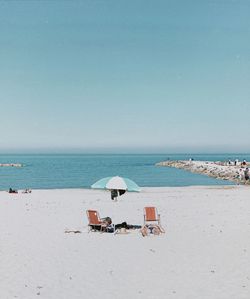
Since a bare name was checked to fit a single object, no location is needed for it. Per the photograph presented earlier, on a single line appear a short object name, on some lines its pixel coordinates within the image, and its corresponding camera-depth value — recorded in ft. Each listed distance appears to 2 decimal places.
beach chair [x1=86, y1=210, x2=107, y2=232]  44.80
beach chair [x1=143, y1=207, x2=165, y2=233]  45.51
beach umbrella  48.75
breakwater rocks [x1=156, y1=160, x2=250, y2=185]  161.34
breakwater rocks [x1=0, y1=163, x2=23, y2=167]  385.70
